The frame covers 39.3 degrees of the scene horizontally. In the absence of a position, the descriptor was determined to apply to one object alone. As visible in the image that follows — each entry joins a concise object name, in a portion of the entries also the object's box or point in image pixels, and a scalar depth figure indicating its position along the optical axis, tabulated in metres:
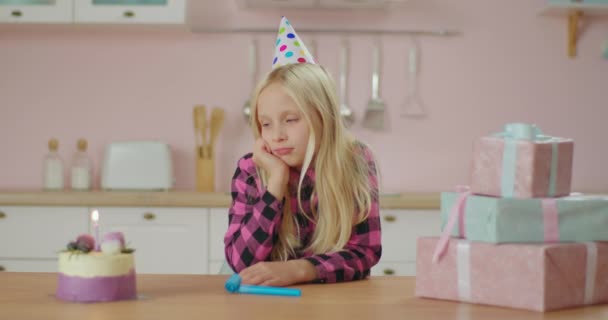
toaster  3.12
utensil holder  3.23
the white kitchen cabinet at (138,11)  3.05
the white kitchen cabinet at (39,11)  3.08
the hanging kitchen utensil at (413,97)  3.33
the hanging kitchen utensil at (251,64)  3.30
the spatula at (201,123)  3.26
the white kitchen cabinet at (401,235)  2.84
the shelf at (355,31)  3.31
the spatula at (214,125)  3.25
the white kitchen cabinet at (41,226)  2.90
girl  1.58
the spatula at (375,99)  3.32
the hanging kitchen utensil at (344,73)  3.31
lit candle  1.18
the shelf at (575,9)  3.12
